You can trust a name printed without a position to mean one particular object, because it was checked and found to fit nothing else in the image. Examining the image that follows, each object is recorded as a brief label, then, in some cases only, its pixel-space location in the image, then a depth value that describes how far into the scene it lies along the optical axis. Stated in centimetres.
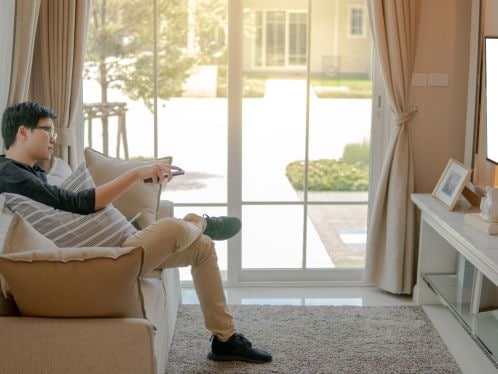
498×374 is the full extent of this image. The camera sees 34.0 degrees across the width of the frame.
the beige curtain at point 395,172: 481
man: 347
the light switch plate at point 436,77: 500
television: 418
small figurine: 387
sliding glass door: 498
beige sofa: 276
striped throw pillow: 336
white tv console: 371
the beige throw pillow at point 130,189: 429
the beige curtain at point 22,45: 454
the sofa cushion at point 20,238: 286
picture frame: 445
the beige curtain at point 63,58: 472
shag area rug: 388
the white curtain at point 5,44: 447
